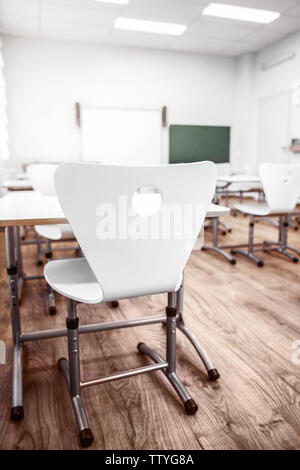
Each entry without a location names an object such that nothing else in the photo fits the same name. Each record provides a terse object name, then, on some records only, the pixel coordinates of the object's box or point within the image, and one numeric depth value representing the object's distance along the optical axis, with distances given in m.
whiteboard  6.76
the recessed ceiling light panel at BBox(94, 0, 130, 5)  4.76
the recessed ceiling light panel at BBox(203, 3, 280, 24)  5.02
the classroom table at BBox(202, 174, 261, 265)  3.45
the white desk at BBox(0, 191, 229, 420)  1.05
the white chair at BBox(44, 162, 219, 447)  0.92
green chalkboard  7.26
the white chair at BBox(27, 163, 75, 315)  2.17
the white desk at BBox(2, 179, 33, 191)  3.14
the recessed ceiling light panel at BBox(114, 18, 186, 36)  5.53
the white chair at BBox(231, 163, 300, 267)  2.99
